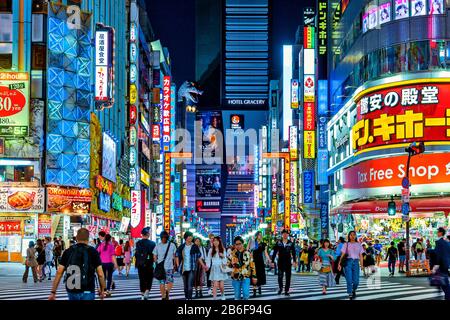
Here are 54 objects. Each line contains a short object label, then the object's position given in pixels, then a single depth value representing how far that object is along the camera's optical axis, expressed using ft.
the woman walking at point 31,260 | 110.22
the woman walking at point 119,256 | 112.57
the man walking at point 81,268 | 40.88
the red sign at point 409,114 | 151.53
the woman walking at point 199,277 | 82.38
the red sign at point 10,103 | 159.43
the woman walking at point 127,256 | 121.64
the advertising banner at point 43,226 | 172.24
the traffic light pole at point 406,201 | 118.11
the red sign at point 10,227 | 169.27
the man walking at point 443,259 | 59.82
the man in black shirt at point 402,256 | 133.80
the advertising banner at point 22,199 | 167.63
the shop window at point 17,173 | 175.11
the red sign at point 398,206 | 146.61
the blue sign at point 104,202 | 203.08
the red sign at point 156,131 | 321.07
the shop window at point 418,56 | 154.61
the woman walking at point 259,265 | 81.56
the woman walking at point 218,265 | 71.67
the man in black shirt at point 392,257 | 127.78
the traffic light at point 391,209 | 112.57
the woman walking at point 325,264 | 83.97
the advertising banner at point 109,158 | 205.54
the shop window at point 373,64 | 163.38
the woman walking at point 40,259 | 116.26
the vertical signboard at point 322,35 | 226.58
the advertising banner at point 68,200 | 174.70
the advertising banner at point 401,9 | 157.79
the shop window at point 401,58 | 157.07
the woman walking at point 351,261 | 75.15
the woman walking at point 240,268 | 72.08
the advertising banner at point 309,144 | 231.09
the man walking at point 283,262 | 84.34
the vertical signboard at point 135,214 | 207.23
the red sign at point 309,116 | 226.58
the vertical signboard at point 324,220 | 229.04
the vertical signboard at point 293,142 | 281.33
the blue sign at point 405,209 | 118.11
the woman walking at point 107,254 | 80.84
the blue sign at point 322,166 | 229.66
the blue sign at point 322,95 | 228.63
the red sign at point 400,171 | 152.87
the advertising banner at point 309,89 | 227.40
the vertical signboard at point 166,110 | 323.78
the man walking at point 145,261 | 65.62
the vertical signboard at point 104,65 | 182.09
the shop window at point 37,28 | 176.45
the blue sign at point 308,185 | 239.30
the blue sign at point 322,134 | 225.76
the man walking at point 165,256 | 68.23
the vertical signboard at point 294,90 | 288.49
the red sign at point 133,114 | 259.41
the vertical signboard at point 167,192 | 285.64
